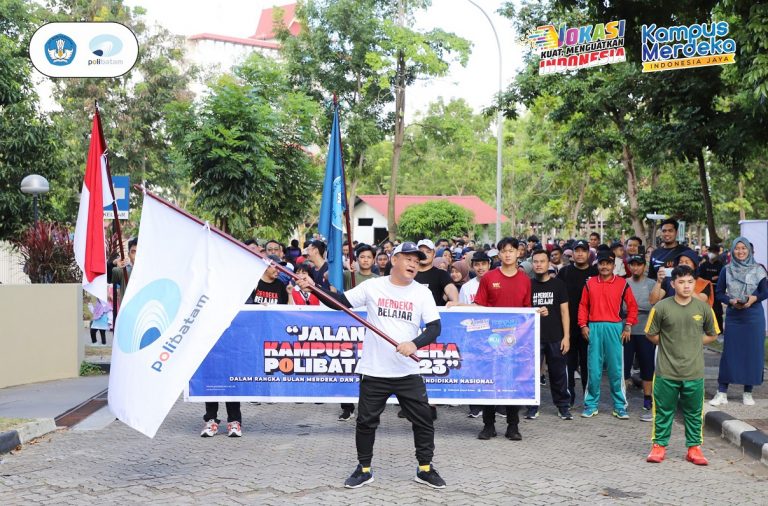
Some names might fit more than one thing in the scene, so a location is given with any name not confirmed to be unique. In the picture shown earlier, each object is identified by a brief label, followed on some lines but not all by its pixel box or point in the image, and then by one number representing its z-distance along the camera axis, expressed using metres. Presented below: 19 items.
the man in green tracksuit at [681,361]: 7.88
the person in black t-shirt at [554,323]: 9.70
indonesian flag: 10.88
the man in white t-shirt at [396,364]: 6.90
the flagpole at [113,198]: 9.44
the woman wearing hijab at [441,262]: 12.96
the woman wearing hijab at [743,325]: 10.49
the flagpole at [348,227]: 11.23
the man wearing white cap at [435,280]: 9.79
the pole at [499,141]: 33.12
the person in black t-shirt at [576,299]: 10.70
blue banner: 9.10
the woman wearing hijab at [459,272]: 12.83
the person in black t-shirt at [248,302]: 8.88
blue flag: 10.98
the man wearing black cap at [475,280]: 10.55
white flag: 6.59
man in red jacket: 9.94
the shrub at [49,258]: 14.52
